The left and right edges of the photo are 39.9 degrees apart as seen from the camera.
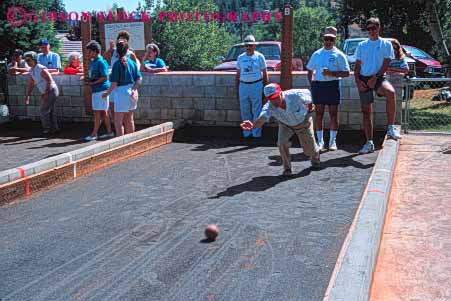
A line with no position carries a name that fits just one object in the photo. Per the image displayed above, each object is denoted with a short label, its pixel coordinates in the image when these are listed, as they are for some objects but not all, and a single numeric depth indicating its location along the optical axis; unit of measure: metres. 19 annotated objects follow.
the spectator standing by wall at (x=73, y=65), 12.85
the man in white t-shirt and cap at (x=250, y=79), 10.40
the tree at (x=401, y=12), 14.93
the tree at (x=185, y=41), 34.62
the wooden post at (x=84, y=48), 12.45
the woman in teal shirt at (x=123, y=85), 9.62
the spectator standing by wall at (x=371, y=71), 9.00
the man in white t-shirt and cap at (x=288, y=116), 7.45
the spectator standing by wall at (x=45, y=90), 11.62
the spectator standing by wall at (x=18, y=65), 13.45
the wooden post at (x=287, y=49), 10.91
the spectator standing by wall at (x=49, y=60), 12.92
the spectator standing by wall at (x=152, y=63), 12.09
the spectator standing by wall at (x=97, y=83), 10.39
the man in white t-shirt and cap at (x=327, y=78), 9.33
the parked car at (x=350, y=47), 17.82
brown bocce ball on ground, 5.29
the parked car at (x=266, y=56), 15.49
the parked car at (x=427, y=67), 20.67
